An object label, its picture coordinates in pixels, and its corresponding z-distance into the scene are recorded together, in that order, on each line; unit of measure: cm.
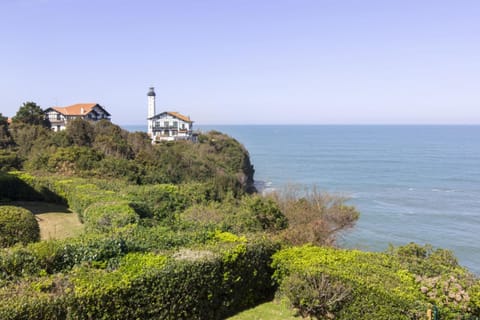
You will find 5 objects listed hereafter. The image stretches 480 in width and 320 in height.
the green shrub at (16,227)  975
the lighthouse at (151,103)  7738
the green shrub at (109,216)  1122
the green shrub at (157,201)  1463
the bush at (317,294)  773
